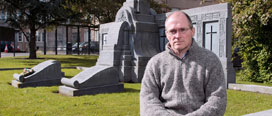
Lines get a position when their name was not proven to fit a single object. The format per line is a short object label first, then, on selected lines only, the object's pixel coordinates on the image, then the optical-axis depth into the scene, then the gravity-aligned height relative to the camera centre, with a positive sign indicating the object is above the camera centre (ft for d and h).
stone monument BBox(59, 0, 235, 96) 25.86 +0.78
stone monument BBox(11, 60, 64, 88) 29.09 -3.34
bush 32.50 +1.66
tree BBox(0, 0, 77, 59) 67.46 +9.37
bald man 7.39 -0.94
